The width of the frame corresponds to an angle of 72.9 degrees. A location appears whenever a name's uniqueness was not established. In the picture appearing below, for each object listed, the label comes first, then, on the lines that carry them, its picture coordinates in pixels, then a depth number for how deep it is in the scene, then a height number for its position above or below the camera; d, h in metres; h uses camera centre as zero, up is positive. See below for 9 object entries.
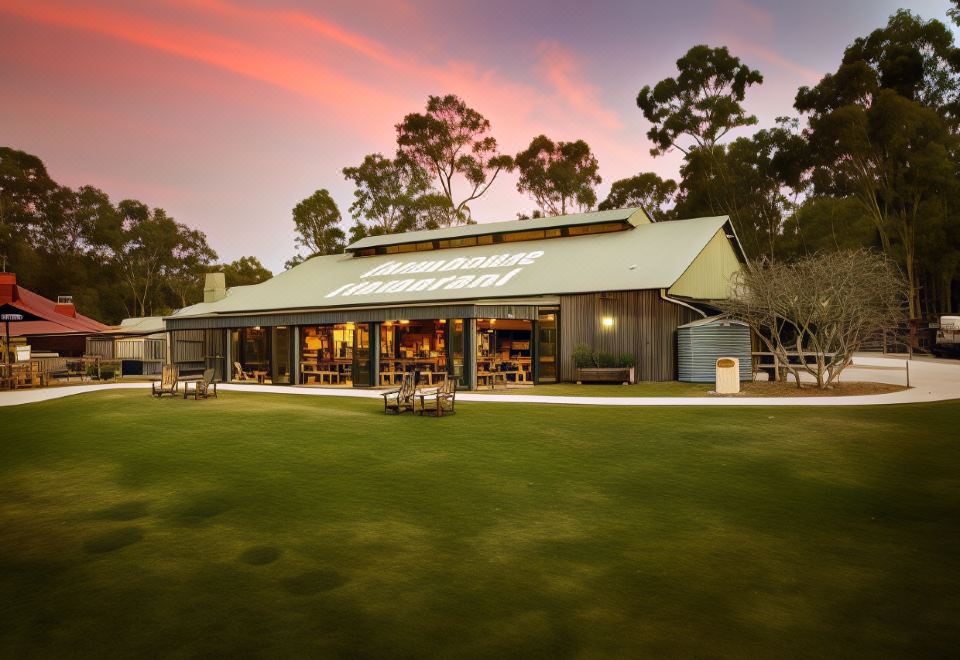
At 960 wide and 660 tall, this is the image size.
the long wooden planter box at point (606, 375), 23.44 -1.28
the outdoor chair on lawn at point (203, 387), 18.05 -1.09
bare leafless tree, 18.94 +1.03
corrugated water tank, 23.11 -0.28
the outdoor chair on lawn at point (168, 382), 18.66 -0.99
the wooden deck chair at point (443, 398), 14.52 -1.26
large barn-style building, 24.41 +1.39
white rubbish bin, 19.45 -1.19
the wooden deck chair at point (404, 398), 14.87 -1.25
